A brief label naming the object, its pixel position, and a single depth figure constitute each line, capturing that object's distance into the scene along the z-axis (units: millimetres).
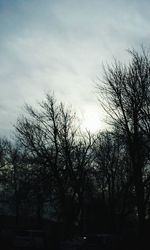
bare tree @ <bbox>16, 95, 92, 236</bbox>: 38000
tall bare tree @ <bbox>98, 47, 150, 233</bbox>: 26188
